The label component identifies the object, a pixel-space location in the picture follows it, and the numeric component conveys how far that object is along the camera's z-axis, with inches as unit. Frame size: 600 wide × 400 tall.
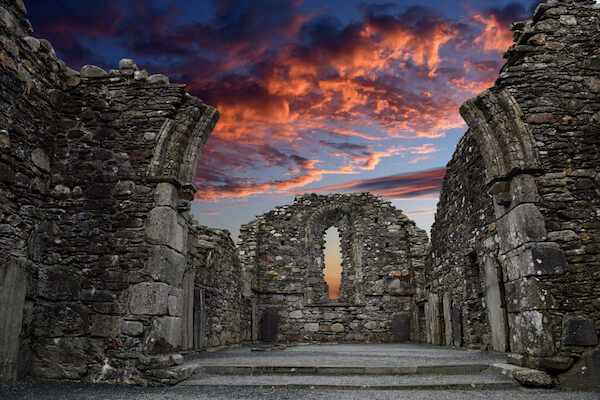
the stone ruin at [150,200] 202.7
